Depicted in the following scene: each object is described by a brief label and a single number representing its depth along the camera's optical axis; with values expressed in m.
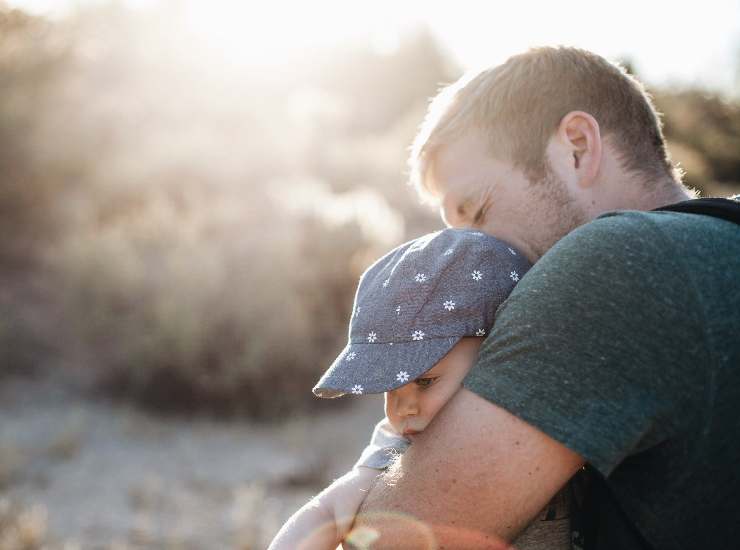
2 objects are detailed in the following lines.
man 1.26
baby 1.58
